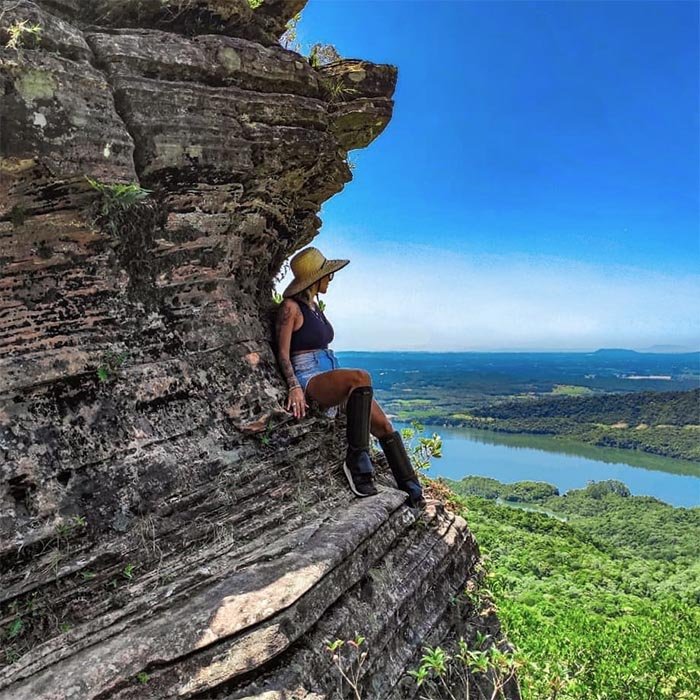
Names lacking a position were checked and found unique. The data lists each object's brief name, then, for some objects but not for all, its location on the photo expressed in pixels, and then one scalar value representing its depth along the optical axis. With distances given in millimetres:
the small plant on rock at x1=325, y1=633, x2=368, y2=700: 3904
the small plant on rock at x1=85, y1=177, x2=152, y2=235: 4887
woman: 5746
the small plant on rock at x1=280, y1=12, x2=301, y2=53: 6551
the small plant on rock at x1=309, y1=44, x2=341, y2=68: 6695
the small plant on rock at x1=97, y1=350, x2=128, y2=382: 4727
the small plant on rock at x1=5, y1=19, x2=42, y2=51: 4453
